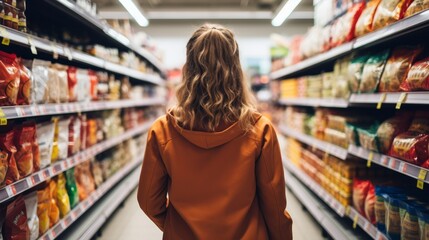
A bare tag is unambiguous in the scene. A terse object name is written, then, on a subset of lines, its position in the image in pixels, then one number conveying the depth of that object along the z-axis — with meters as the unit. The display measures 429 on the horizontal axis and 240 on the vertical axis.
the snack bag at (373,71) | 2.06
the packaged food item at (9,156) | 1.72
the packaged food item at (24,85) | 1.86
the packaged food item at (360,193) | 2.28
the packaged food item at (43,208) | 2.07
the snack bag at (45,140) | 2.12
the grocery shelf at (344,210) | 2.02
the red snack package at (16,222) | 1.75
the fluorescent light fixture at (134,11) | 4.78
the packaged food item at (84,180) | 2.78
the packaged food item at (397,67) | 1.81
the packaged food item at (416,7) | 1.60
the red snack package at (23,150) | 1.85
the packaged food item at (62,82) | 2.35
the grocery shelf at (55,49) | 1.66
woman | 1.37
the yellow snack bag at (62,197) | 2.35
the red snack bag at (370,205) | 2.13
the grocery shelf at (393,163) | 1.55
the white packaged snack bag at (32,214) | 1.91
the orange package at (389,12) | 1.81
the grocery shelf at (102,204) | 2.22
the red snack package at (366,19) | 2.15
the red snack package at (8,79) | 1.66
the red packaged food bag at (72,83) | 2.53
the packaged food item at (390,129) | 1.96
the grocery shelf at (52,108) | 1.67
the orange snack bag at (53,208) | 2.21
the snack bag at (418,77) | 1.57
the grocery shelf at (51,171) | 1.64
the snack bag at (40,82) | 2.03
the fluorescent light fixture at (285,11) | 4.69
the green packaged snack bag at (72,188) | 2.55
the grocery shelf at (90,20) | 2.21
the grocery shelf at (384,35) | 1.55
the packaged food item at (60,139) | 2.33
